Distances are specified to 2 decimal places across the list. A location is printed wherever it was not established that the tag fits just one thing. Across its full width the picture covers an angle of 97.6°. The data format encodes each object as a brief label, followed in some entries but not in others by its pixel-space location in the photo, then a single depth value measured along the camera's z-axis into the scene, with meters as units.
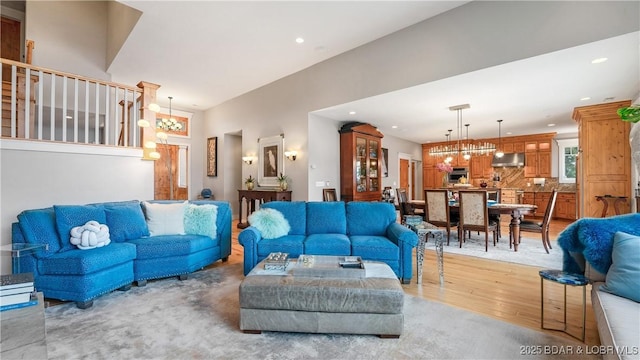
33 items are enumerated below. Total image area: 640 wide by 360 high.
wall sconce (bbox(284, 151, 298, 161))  5.97
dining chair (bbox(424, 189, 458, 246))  4.89
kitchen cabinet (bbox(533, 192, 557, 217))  8.29
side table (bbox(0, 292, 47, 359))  1.34
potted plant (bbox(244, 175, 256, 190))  6.84
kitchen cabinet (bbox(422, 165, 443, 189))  10.44
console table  6.02
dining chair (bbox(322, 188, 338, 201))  5.95
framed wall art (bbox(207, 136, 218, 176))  7.96
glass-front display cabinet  6.39
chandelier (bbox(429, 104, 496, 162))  6.93
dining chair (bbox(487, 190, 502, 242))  5.07
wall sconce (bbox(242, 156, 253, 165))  7.03
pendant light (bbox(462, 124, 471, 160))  7.07
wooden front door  7.40
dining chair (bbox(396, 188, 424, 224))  5.59
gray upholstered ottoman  1.97
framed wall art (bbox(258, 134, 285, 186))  6.35
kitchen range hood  8.77
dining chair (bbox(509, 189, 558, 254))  4.41
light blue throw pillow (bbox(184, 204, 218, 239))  3.56
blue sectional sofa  2.53
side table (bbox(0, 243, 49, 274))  2.42
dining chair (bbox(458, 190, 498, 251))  4.52
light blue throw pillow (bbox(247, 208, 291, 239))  3.36
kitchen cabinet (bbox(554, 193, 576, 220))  7.89
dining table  4.50
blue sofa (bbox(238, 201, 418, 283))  3.08
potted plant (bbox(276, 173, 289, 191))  6.11
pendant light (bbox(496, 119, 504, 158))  7.08
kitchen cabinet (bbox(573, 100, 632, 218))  4.86
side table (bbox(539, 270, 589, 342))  1.94
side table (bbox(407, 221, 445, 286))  3.05
